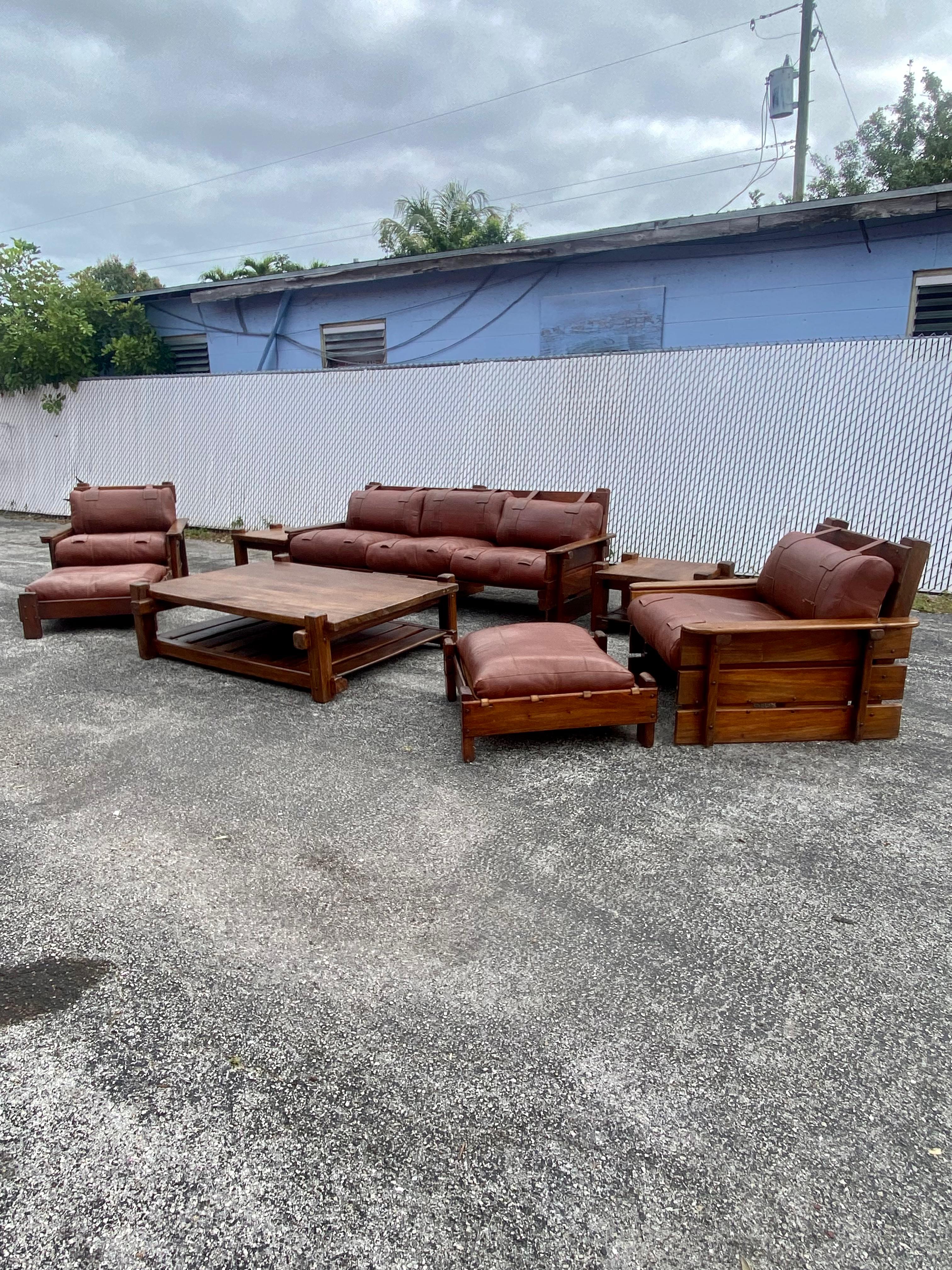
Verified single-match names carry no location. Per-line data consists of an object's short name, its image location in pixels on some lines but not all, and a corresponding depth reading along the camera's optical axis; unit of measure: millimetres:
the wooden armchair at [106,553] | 5215
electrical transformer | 13312
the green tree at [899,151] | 16188
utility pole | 13383
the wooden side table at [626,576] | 4812
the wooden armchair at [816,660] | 3178
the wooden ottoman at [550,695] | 3109
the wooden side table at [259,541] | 6355
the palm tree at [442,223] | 15109
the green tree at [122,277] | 27688
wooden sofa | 5195
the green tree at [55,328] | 10789
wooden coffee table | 3889
